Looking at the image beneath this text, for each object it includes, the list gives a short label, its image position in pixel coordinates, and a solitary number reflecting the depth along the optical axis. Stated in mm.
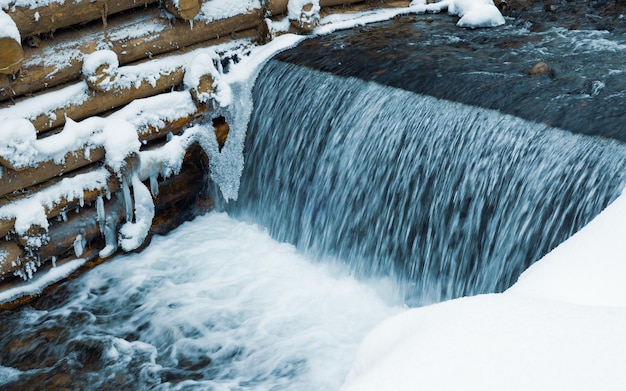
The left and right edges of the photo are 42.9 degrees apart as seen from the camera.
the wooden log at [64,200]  5734
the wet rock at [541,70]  5664
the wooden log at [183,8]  6574
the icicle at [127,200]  6312
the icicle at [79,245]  6180
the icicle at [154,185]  6496
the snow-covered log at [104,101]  6020
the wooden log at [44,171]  5742
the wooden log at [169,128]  6402
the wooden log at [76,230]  6055
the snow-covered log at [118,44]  5984
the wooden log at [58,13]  5844
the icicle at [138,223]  6371
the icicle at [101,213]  6211
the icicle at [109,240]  6320
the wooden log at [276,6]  7180
